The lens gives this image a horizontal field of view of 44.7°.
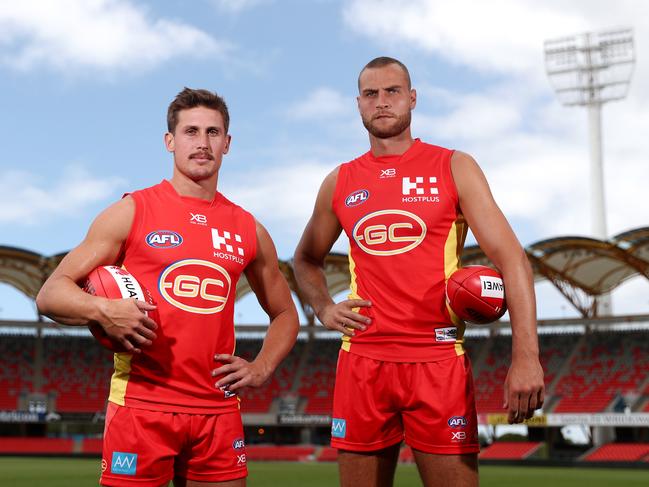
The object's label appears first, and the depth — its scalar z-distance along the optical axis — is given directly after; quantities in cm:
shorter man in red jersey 408
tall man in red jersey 445
